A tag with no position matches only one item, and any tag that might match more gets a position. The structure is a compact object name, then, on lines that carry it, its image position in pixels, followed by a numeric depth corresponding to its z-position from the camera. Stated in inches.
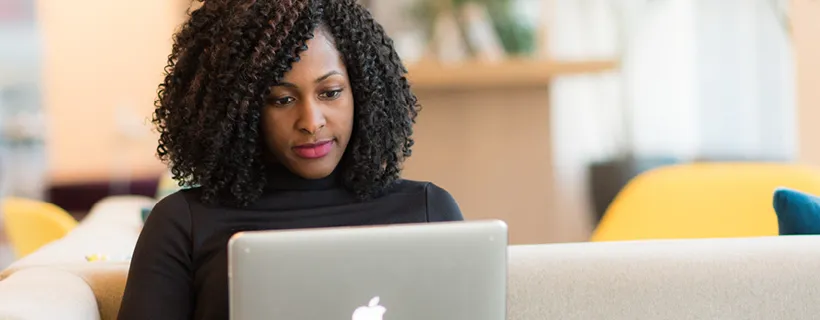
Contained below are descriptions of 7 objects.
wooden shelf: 248.5
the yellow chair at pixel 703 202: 140.8
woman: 86.8
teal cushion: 96.2
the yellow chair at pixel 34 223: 184.6
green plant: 262.4
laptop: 74.1
